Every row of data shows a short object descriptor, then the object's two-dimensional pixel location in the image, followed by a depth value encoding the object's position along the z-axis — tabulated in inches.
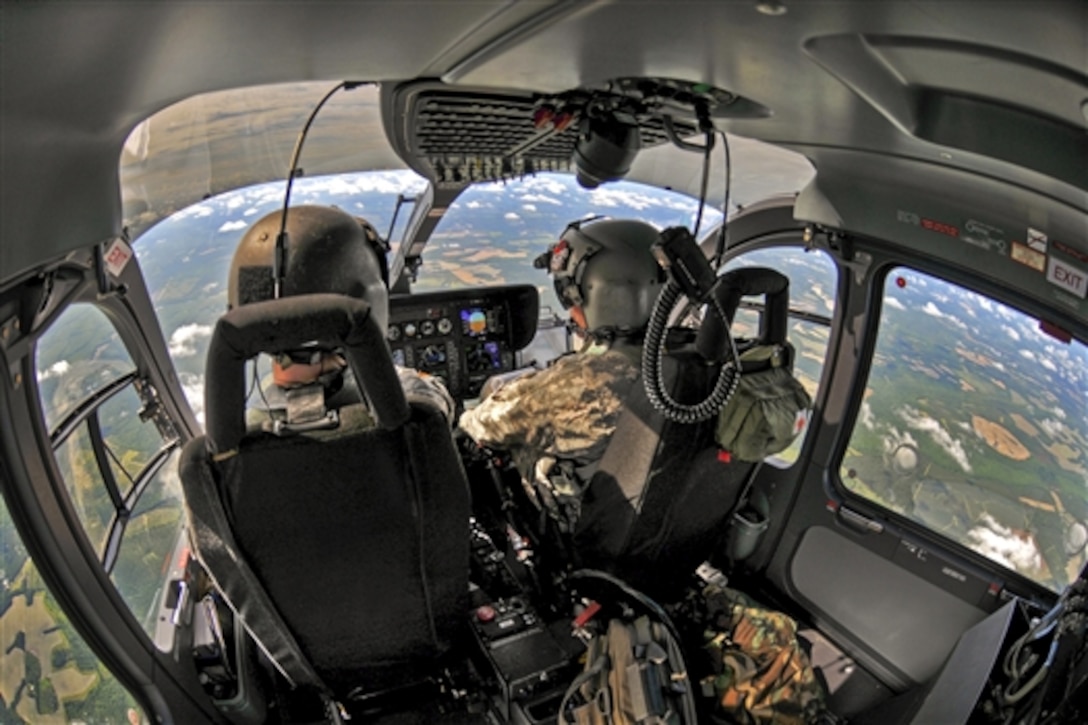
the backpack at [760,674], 89.3
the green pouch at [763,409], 83.0
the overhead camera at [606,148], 85.7
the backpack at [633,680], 77.0
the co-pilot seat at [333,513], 53.2
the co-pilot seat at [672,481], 83.1
